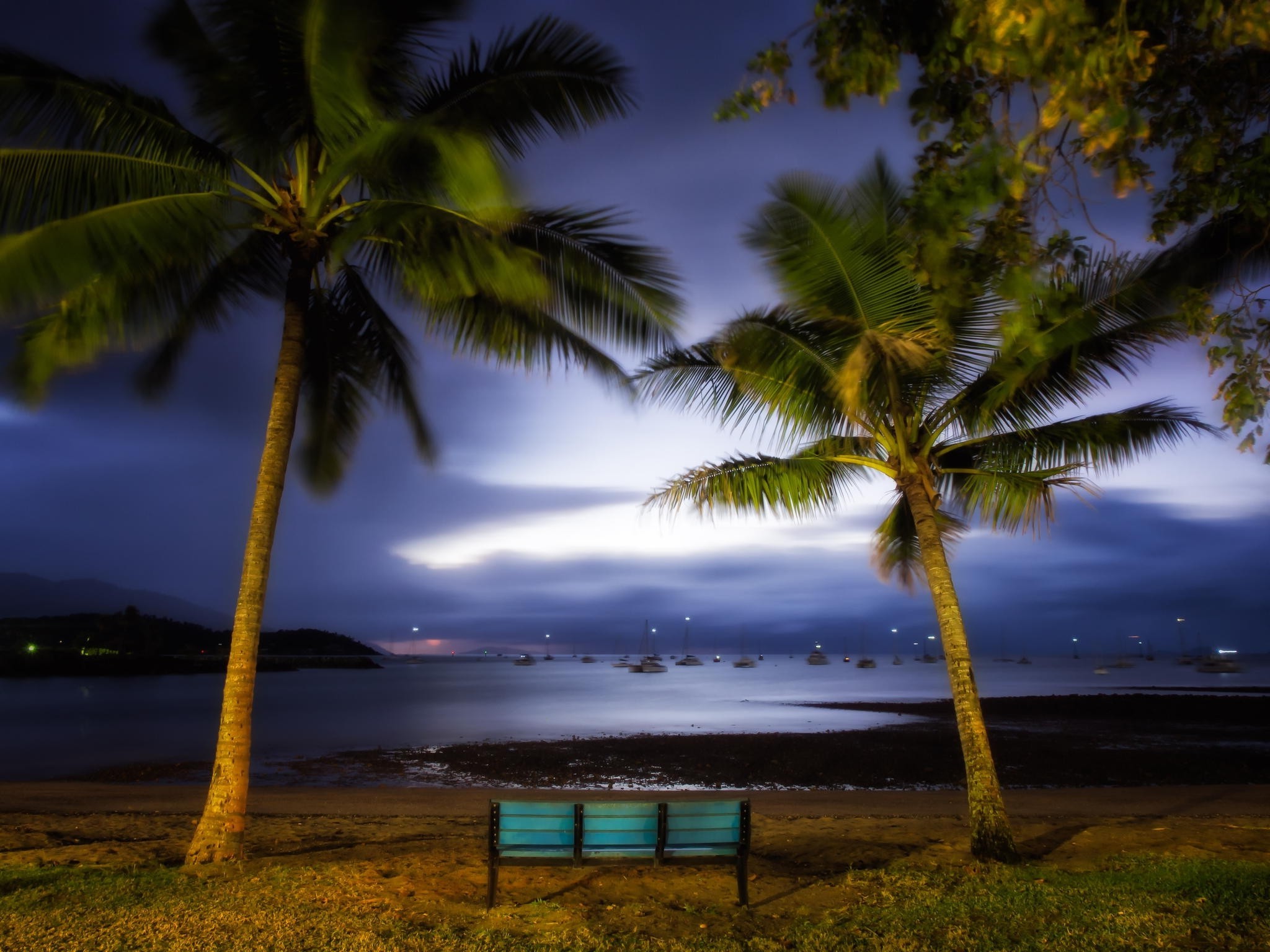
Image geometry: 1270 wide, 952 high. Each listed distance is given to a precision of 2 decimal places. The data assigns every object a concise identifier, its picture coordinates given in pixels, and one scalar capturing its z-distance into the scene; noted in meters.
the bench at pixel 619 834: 5.85
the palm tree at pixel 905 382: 7.75
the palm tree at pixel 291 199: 6.67
